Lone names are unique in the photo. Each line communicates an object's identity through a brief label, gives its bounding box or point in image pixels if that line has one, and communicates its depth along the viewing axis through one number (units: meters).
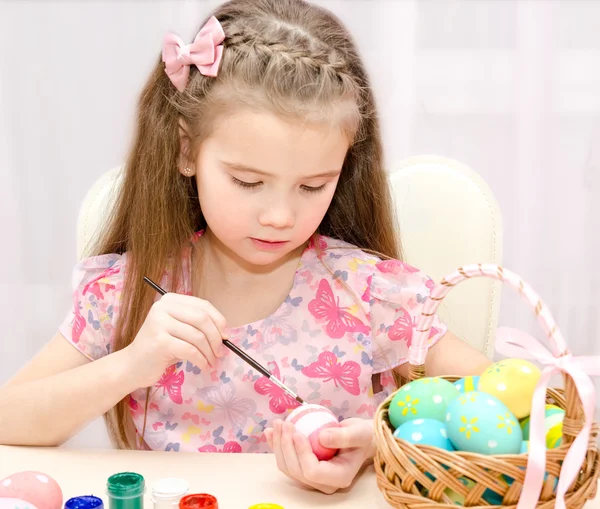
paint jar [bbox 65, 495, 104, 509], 1.20
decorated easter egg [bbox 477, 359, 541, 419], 1.24
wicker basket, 1.15
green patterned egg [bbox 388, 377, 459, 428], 1.24
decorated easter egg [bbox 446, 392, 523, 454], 1.18
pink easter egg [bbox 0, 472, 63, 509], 1.23
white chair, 1.66
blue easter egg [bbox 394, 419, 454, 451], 1.20
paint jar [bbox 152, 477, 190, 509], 1.23
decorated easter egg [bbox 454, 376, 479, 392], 1.28
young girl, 1.43
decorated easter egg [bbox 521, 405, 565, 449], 1.22
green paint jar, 1.21
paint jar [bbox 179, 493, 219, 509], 1.21
